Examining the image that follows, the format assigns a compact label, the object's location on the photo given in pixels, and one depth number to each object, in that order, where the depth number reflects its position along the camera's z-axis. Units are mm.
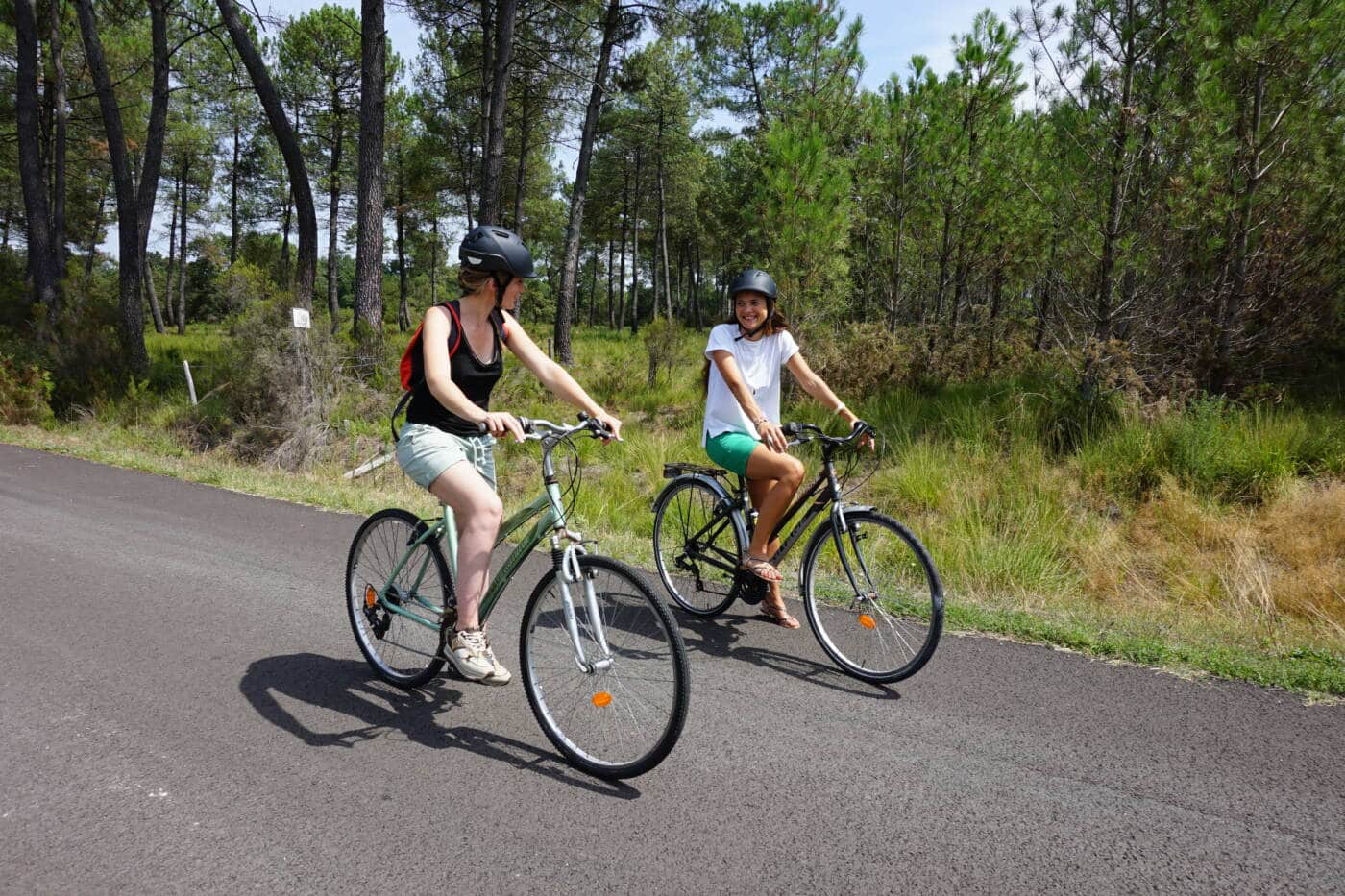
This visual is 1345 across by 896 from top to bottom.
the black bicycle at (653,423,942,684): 4059
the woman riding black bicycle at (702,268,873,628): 4500
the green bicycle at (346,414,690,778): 2902
